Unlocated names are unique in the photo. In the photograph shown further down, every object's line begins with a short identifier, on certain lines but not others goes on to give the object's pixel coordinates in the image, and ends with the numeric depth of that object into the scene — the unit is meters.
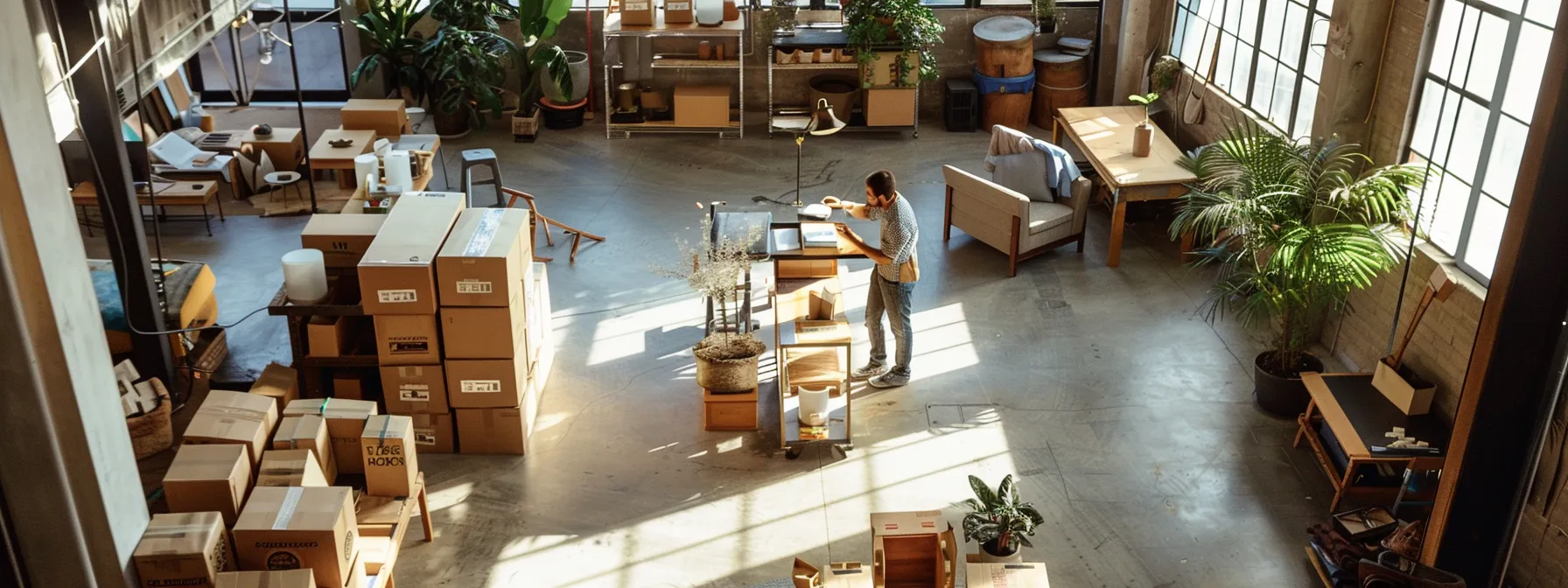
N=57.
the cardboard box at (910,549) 5.54
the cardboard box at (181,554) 5.04
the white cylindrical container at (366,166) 8.61
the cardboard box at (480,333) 6.89
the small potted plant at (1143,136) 9.99
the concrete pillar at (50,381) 4.54
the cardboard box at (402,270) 6.69
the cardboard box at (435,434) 7.20
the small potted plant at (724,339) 7.30
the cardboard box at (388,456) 6.15
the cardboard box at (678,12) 12.16
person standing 7.41
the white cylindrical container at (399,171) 8.62
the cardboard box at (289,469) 5.71
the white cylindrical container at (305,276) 6.93
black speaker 12.91
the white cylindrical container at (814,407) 7.12
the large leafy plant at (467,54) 12.09
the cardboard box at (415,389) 7.05
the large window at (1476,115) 6.41
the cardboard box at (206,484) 5.45
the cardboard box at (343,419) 6.29
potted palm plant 6.98
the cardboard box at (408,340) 6.89
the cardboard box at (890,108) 12.63
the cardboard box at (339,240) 7.20
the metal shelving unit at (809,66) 12.71
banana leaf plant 12.03
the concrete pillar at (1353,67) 7.57
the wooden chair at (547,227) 9.66
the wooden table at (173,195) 9.99
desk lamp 7.63
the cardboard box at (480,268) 6.75
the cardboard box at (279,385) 6.96
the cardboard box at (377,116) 10.66
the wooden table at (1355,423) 6.53
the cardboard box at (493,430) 7.17
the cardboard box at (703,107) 12.72
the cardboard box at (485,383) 7.03
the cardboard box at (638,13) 12.08
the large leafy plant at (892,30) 12.30
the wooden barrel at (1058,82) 12.79
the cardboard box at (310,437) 6.04
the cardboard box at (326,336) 7.06
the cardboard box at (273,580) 5.02
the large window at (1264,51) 9.00
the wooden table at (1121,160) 9.62
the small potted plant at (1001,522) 6.04
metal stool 9.82
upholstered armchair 9.52
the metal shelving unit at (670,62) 12.21
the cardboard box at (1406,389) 6.81
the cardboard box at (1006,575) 5.57
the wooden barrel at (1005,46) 12.56
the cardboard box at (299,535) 5.26
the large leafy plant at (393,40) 12.19
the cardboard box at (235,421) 5.88
